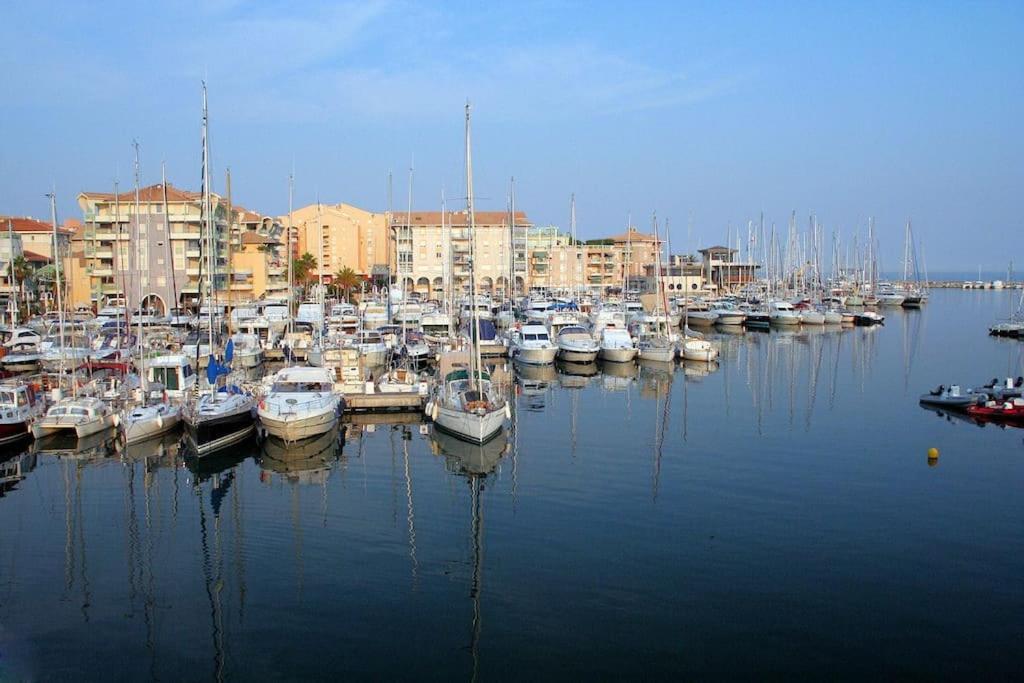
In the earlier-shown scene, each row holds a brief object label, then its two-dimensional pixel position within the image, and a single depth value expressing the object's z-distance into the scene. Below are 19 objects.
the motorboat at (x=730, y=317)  80.31
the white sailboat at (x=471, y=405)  29.55
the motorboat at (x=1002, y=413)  34.38
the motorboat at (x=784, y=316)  80.56
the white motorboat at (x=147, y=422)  29.69
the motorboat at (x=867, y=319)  84.62
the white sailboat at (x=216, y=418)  28.89
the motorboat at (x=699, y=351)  54.75
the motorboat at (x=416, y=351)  46.85
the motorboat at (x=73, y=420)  29.95
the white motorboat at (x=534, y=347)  51.44
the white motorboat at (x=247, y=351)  48.56
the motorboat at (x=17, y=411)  29.17
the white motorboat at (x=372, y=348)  46.84
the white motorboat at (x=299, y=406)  29.61
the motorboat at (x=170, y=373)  36.50
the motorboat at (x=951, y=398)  36.53
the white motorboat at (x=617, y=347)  53.34
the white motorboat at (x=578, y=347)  52.81
